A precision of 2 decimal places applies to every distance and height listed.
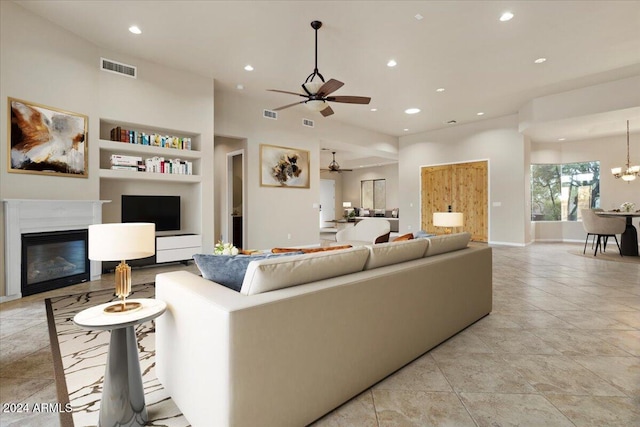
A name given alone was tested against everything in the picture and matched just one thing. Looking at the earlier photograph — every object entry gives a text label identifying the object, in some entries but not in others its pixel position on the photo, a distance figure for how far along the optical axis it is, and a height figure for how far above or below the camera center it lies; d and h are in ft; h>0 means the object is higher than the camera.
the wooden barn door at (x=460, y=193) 29.14 +1.61
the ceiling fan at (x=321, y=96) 12.70 +4.88
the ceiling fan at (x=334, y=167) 41.04 +5.62
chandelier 24.77 +2.85
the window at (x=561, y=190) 30.01 +1.81
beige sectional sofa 4.40 -2.03
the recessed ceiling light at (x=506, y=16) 12.51 +7.66
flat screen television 17.21 +0.11
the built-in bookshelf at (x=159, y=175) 16.37 +1.96
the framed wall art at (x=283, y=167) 23.18 +3.37
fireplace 12.71 -2.04
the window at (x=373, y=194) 46.66 +2.51
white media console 17.47 -1.98
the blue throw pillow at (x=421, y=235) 10.71 -0.83
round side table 4.88 -2.46
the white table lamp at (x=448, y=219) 12.21 -0.35
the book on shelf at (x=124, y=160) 16.10 +2.69
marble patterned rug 5.52 -3.46
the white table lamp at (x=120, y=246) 5.38 -0.58
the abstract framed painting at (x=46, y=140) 12.51 +3.05
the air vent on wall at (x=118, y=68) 15.42 +7.14
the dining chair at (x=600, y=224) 21.89 -1.09
